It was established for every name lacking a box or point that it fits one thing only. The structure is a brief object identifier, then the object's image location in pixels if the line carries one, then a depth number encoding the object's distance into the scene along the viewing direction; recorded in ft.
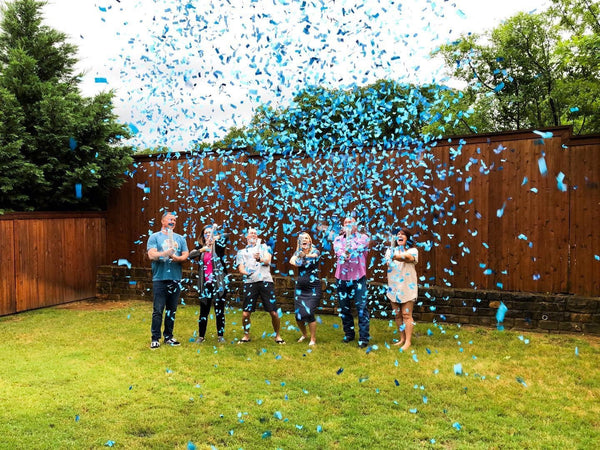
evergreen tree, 25.75
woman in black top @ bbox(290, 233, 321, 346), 17.74
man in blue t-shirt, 17.75
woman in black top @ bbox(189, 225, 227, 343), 17.95
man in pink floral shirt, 17.54
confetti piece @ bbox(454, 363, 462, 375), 13.87
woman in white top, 17.11
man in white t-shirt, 18.12
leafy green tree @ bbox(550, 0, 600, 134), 38.98
